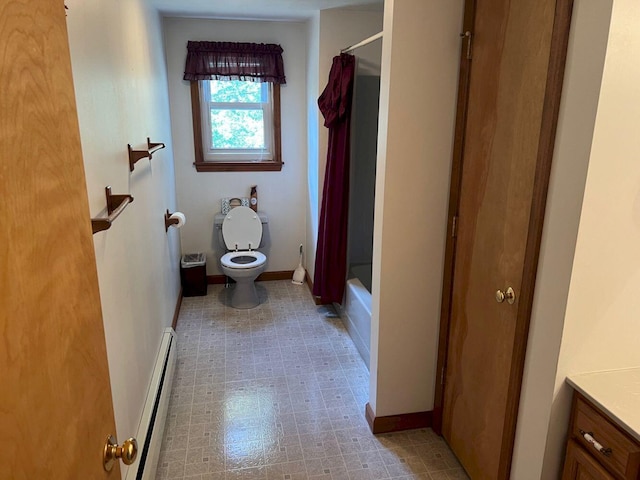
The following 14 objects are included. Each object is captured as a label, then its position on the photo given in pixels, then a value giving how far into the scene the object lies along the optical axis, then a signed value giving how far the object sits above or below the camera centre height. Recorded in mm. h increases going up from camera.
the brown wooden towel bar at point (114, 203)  1446 -286
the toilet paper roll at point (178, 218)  3074 -636
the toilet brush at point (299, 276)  4324 -1431
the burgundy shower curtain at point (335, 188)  3084 -462
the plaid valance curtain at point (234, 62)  3746 +501
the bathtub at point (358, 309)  2938 -1265
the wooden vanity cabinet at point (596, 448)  1137 -845
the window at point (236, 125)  3951 -21
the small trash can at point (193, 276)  3934 -1315
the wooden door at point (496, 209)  1378 -295
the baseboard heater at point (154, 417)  1784 -1301
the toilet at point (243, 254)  3674 -1114
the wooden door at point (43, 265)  546 -200
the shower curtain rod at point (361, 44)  2582 +494
